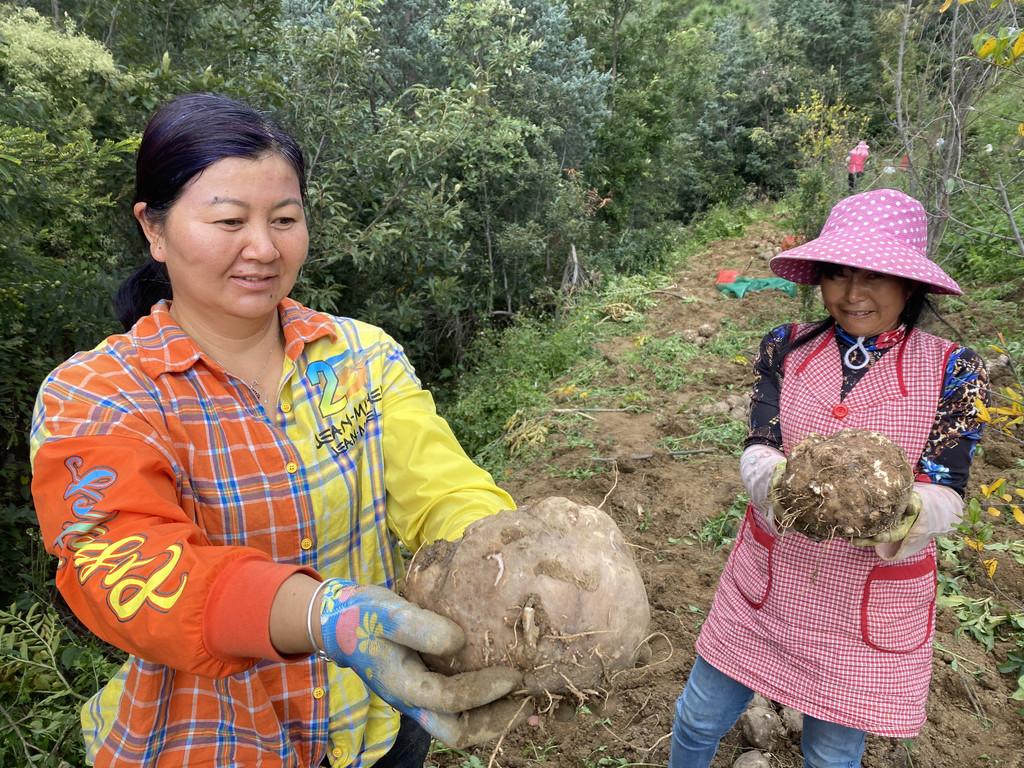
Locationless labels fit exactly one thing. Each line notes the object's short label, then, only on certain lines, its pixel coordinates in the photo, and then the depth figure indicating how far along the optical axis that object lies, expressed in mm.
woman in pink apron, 1604
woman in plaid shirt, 942
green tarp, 7891
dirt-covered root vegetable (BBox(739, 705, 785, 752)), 2357
